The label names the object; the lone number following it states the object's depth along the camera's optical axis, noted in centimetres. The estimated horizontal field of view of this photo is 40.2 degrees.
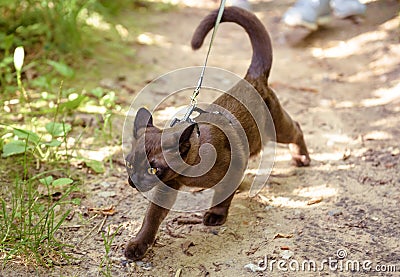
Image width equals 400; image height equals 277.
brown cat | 234
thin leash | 257
